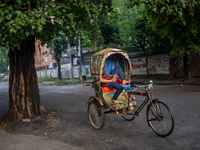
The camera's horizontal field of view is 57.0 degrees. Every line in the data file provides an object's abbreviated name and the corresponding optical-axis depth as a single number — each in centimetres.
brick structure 4397
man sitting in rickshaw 498
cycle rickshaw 398
